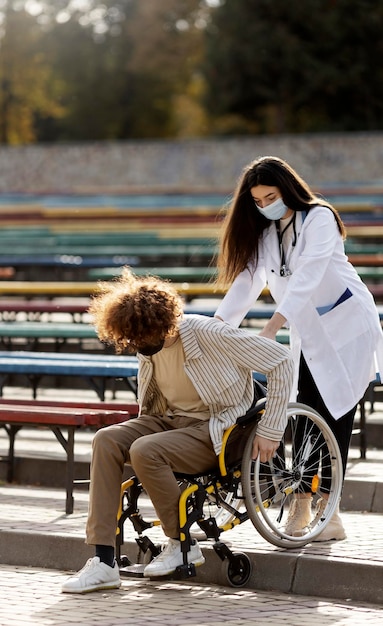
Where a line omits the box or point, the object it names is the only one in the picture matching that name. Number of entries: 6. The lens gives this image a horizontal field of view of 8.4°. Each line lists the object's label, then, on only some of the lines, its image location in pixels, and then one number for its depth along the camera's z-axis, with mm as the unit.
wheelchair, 10401
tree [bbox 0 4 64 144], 82475
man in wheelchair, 10271
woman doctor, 11229
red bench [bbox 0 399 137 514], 12665
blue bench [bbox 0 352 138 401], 15194
